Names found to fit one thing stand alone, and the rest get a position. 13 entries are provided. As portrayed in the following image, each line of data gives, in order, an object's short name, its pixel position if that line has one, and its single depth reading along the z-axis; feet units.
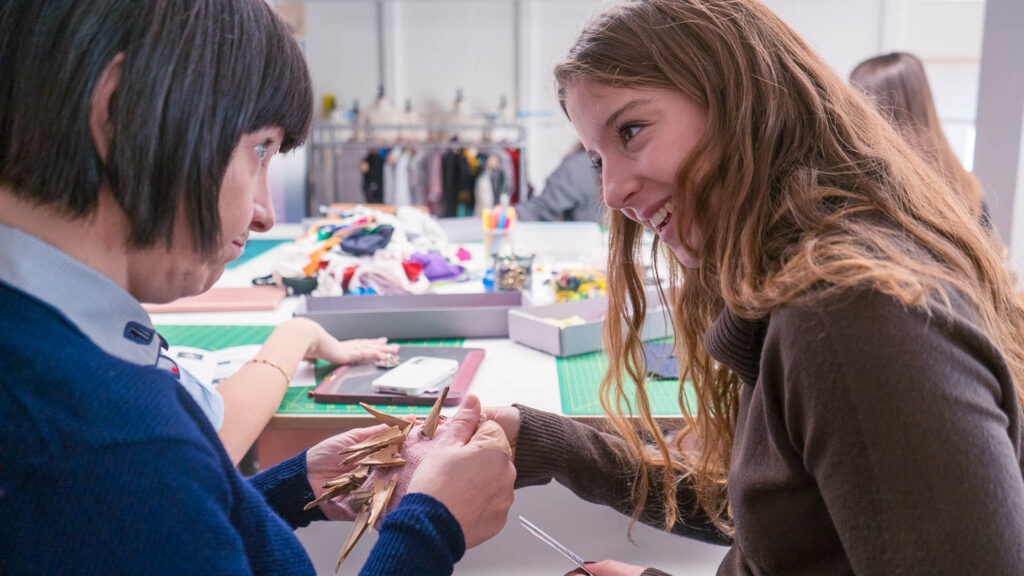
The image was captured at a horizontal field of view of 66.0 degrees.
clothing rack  23.03
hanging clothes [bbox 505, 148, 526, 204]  23.23
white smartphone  5.02
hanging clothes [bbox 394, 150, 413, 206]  22.45
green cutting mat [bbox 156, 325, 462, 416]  4.94
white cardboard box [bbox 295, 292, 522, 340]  6.27
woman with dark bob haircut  2.18
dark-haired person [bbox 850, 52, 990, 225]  8.96
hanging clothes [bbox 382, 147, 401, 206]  22.72
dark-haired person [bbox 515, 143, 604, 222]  14.84
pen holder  9.42
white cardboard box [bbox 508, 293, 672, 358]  6.07
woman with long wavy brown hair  2.35
